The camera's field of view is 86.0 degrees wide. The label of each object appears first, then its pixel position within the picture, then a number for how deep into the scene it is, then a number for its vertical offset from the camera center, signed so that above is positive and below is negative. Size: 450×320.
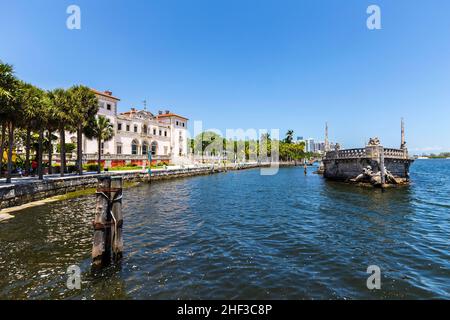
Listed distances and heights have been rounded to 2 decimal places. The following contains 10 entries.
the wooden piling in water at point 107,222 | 7.95 -2.14
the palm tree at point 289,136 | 150.88 +13.29
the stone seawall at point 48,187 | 17.58 -2.69
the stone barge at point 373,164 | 32.34 -1.21
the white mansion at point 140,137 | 55.78 +6.32
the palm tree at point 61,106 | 26.70 +6.09
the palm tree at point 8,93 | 17.53 +4.78
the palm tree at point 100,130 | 35.85 +4.60
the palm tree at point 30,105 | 21.37 +5.05
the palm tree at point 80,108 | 28.75 +6.49
